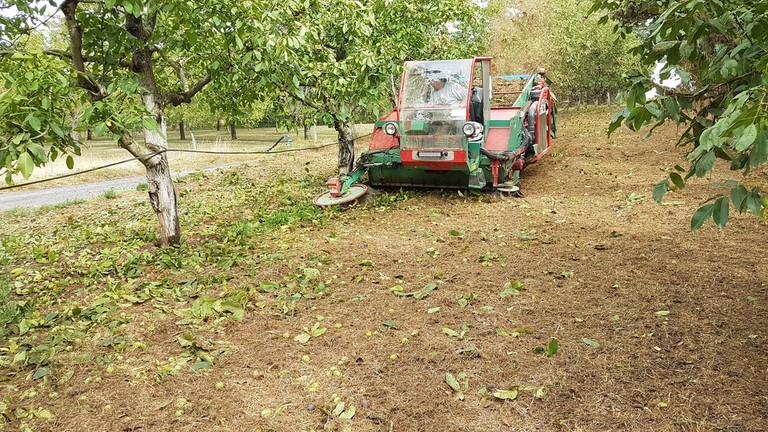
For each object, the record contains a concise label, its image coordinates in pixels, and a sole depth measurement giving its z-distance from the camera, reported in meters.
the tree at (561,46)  25.36
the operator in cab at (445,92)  9.28
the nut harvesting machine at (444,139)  9.04
